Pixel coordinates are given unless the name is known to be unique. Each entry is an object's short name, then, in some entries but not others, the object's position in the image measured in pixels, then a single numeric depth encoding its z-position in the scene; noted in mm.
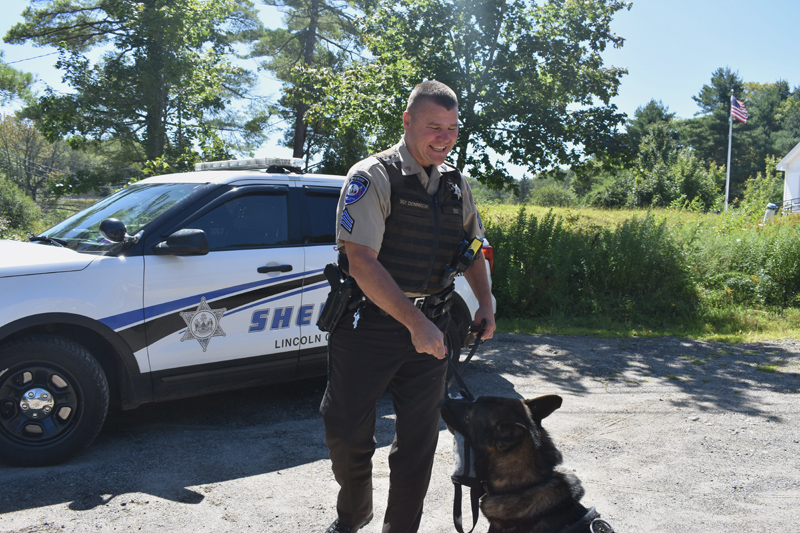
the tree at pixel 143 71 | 11273
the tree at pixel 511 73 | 11898
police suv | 3340
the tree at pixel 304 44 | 21938
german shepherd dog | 2156
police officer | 2248
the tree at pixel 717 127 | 55875
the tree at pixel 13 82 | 25894
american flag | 29781
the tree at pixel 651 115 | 56866
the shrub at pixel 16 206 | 31559
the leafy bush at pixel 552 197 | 37356
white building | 41844
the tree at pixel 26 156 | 42562
